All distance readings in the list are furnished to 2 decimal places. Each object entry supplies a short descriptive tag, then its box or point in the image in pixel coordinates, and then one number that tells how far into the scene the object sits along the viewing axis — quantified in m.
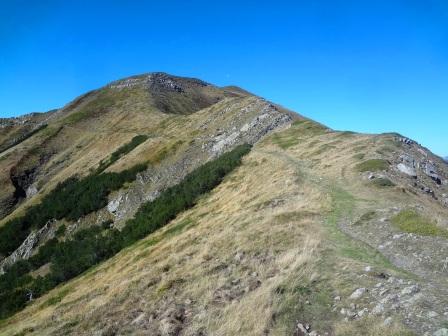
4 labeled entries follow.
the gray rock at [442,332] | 9.29
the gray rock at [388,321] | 10.21
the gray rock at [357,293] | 11.87
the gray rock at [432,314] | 10.18
